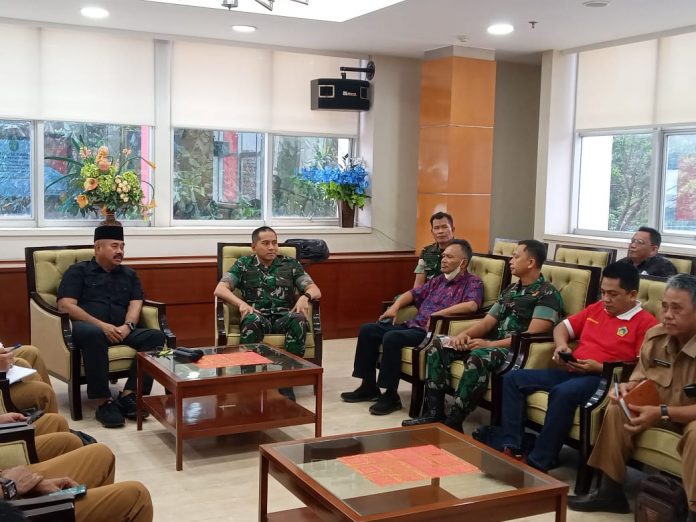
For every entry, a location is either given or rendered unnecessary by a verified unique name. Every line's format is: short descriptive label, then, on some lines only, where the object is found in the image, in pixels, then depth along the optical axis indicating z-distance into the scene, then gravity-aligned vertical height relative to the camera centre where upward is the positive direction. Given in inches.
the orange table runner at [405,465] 113.7 -40.9
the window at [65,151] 270.2 +8.6
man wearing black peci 187.3 -34.1
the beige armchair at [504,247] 248.7 -18.4
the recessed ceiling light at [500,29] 252.9 +50.9
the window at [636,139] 268.7 +19.0
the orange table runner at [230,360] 173.2 -39.4
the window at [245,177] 291.6 +1.5
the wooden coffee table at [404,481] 104.1 -41.0
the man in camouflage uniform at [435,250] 223.0 -17.8
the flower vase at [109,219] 258.4 -13.3
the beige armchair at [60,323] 189.8 -36.0
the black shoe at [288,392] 205.2 -53.8
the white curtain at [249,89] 285.0 +33.5
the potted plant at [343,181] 303.9 +0.9
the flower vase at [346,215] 310.2 -12.0
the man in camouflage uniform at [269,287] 211.0 -28.5
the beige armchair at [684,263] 214.8 -18.9
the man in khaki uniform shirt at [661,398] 134.3 -34.7
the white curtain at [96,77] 263.7 +33.5
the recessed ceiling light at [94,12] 238.0 +49.5
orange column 291.7 +15.8
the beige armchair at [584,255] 227.5 -18.8
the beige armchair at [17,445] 101.4 -34.3
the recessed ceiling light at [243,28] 258.8 +49.7
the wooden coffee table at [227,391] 159.8 -42.4
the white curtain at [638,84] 264.2 +37.4
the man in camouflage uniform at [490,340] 177.0 -34.9
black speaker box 293.4 +33.0
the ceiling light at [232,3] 182.3 +40.8
